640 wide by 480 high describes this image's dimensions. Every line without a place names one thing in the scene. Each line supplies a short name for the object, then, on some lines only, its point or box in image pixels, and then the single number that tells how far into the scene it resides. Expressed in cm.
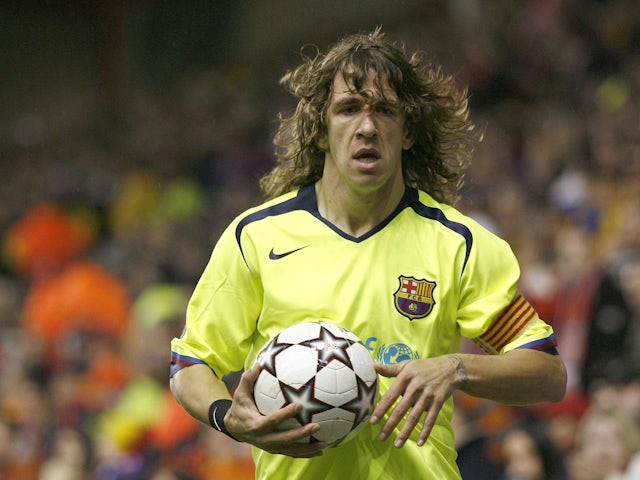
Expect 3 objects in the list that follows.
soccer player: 781
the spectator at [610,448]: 1232
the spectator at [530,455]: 1320
